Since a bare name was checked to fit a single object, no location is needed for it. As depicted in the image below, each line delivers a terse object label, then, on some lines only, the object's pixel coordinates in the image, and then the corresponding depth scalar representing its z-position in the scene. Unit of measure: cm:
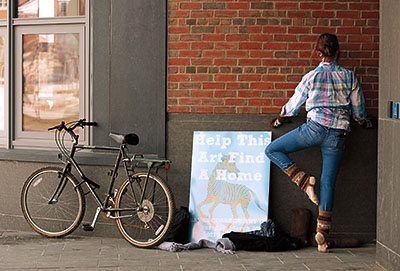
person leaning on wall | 1323
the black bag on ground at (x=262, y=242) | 1334
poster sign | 1381
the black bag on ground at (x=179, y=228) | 1366
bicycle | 1366
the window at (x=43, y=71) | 1490
